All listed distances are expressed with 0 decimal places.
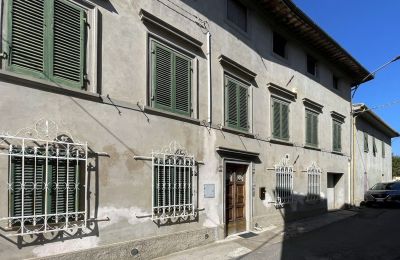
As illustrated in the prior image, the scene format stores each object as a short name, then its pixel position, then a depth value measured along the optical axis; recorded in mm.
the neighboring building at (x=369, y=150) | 22844
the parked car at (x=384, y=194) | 21594
